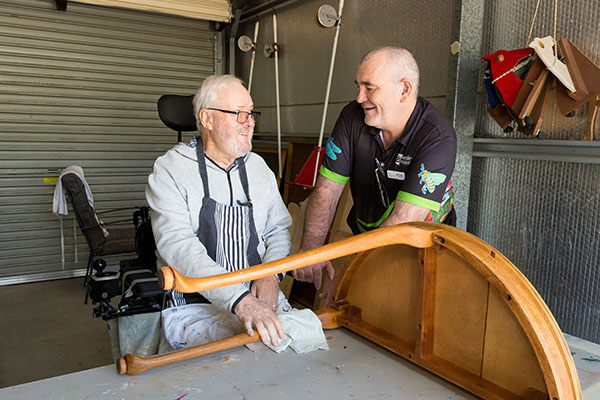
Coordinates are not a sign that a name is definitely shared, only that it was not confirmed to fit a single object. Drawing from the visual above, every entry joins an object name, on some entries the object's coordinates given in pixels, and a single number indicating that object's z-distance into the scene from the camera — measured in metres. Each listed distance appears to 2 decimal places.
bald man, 1.89
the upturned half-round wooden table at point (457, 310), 1.02
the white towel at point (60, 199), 4.60
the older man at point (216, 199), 1.81
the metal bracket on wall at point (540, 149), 2.33
